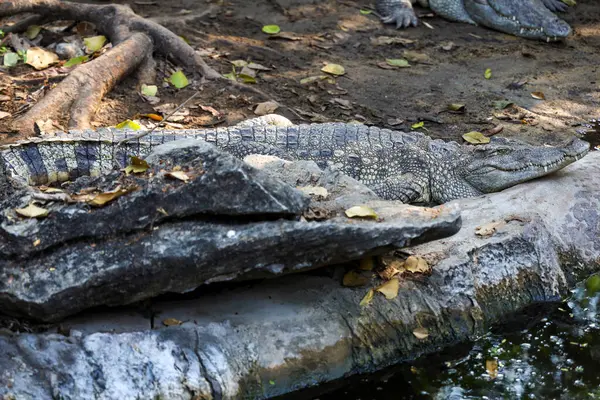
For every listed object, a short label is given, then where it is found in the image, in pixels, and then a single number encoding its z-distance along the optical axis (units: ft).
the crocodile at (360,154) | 30.19
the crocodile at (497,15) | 52.06
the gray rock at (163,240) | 20.44
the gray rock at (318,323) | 20.44
